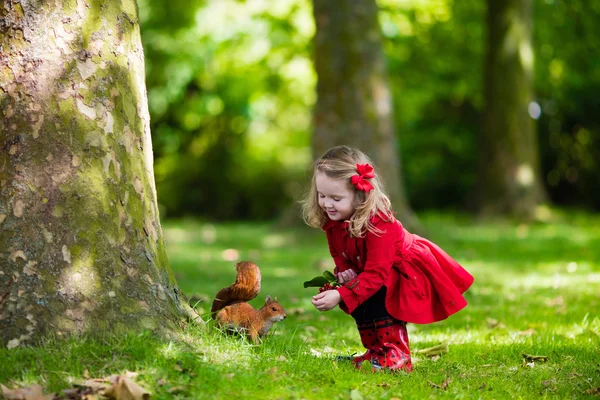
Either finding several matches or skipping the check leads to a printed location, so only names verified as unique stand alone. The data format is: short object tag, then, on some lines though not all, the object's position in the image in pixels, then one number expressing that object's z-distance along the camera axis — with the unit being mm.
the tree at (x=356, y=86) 11883
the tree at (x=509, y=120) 16609
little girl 4324
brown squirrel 4316
